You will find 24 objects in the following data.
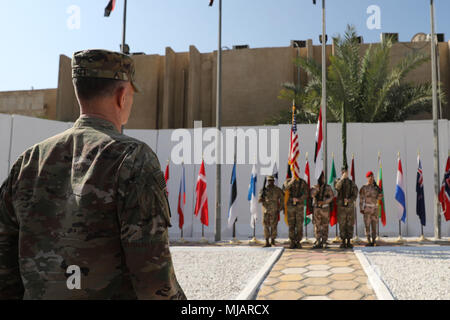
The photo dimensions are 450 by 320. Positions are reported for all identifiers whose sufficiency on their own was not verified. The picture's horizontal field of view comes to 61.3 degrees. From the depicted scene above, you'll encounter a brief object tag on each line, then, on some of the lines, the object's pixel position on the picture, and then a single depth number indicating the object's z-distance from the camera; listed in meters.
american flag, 9.20
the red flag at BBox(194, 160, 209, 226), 10.41
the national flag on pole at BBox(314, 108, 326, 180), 9.23
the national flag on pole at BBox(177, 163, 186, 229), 11.10
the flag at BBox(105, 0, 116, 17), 10.46
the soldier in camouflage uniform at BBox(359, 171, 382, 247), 8.92
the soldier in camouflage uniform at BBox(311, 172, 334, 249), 8.77
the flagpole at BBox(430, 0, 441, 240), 9.45
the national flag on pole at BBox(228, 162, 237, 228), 10.18
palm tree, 13.09
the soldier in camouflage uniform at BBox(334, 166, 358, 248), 8.78
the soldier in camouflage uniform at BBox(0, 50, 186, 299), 1.06
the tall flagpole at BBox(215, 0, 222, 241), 10.35
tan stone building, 18.05
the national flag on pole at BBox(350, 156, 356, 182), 10.46
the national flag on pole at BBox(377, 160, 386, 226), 9.70
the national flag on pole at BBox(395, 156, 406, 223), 9.75
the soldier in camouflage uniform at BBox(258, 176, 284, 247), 9.02
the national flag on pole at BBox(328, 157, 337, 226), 9.20
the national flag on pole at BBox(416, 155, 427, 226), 9.86
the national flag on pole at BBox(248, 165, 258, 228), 10.05
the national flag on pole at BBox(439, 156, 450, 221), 9.73
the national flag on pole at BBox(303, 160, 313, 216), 9.02
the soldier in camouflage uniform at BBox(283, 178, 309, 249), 8.83
